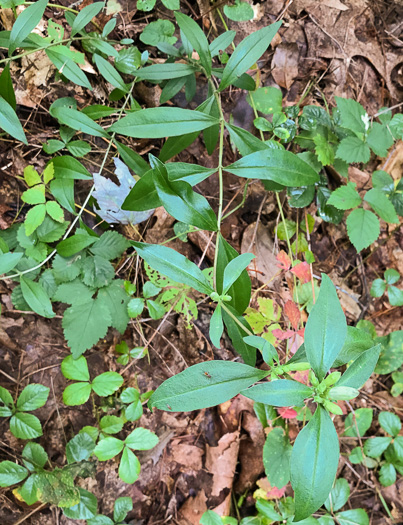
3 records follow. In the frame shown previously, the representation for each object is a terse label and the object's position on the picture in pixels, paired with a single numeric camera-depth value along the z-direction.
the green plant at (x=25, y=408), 0.60
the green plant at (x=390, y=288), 0.76
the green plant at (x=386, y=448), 0.74
